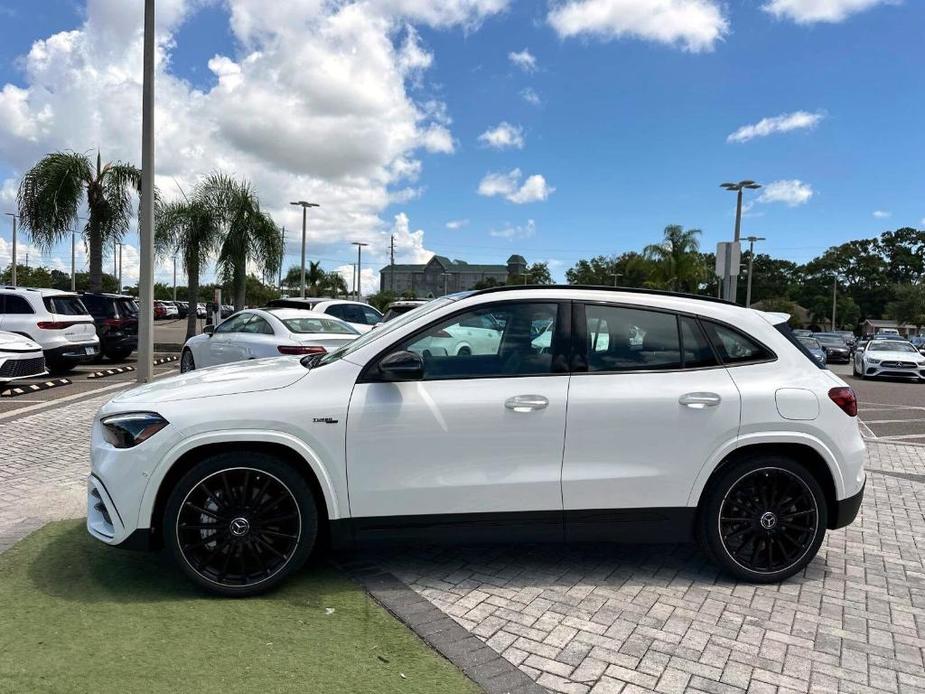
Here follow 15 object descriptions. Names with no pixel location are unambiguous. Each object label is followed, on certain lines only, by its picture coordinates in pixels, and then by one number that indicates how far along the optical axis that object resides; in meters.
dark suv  16.55
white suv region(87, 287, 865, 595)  3.47
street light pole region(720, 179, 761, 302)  26.22
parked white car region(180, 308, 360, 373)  9.27
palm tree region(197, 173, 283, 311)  23.36
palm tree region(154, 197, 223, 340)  22.64
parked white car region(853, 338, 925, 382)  19.22
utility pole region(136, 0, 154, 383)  12.24
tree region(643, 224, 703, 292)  44.84
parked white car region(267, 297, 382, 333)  13.38
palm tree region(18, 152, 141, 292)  18.64
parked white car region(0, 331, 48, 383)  10.84
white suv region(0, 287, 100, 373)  13.12
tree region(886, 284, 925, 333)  67.19
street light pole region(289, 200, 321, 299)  35.47
